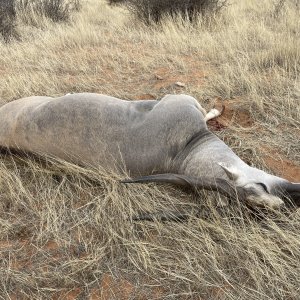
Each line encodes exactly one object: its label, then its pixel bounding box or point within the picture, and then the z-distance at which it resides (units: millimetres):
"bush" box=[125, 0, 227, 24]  8627
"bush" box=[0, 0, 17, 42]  8891
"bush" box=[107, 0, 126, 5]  13656
